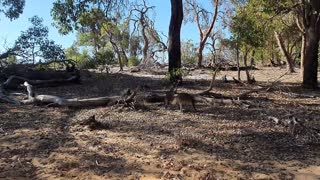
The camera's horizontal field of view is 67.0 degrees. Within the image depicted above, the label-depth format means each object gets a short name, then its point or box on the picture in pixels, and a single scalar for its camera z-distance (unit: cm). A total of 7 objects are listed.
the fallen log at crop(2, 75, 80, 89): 809
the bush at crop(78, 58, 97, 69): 968
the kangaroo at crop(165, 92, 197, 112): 554
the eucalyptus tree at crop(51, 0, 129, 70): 647
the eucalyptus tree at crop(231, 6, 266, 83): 754
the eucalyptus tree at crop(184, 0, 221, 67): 1431
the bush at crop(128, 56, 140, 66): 1841
